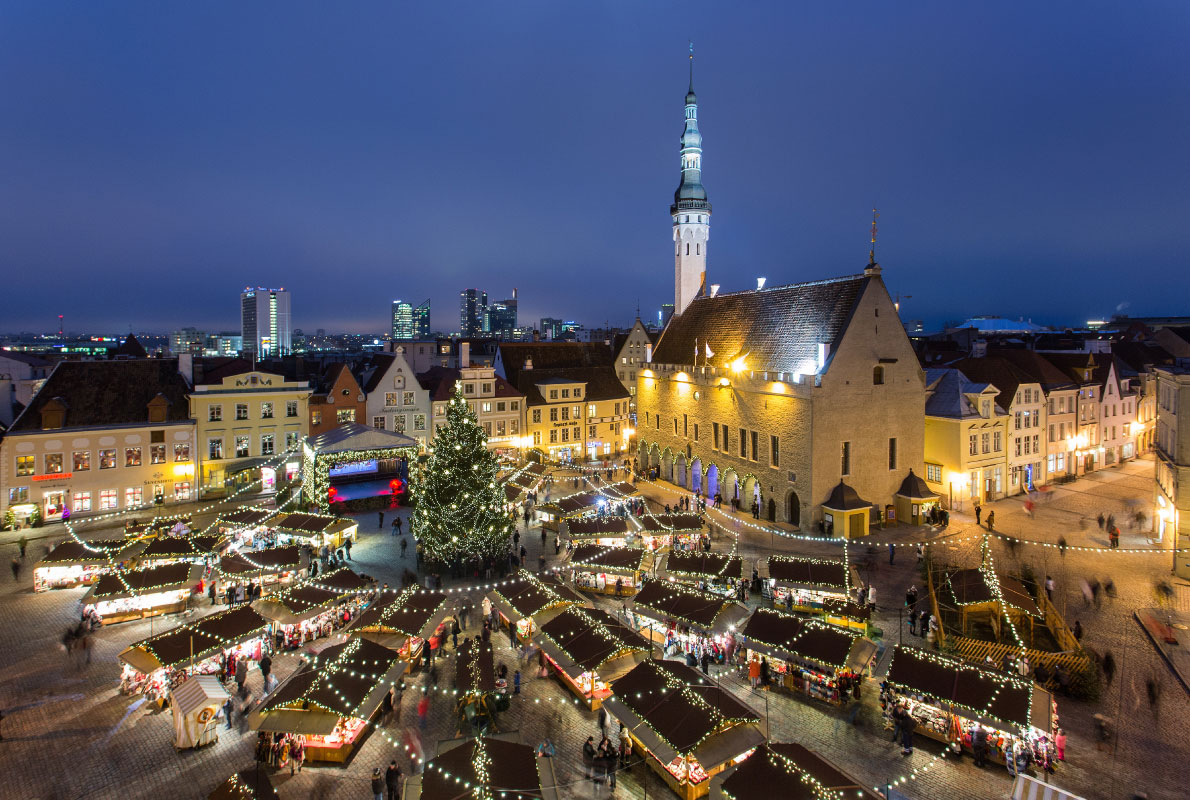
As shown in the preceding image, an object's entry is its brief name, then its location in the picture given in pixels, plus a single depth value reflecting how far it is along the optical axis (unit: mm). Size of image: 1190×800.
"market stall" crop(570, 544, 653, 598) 26828
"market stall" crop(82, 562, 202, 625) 23969
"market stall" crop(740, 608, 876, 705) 18359
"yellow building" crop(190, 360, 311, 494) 43281
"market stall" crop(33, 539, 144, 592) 27141
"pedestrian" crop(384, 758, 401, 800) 14438
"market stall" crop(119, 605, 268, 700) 18688
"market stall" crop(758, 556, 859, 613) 23672
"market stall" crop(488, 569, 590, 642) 22125
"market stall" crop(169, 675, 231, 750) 16219
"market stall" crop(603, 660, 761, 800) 14500
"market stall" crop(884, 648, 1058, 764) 15078
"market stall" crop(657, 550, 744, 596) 25797
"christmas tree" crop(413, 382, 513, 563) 29109
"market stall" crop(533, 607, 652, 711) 18375
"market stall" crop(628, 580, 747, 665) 21281
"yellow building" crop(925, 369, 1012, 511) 39125
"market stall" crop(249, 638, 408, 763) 15703
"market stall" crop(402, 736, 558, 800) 12766
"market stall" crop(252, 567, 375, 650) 22141
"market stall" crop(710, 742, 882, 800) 12422
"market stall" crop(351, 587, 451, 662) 20438
